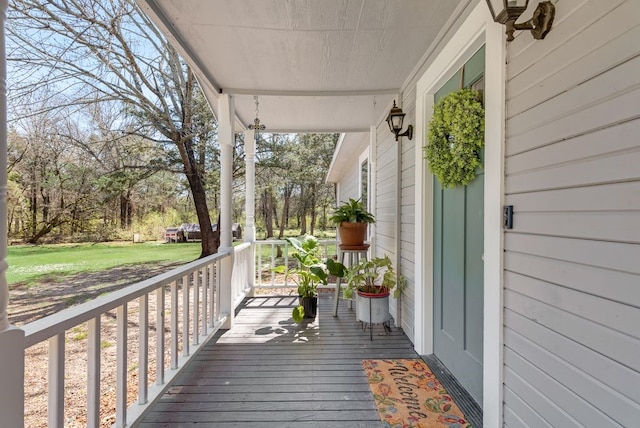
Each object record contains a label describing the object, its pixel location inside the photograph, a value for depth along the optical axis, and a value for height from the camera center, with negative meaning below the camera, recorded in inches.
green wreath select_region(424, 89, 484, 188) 71.7 +20.4
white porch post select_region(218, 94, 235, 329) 129.3 +6.5
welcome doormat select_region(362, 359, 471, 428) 71.9 -49.4
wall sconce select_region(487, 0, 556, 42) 48.3 +33.2
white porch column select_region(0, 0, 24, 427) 35.0 -14.7
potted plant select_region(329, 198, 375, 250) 141.9 -4.2
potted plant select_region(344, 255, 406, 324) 119.0 -31.5
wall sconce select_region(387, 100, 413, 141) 114.3 +36.9
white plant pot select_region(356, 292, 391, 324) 118.8 -37.4
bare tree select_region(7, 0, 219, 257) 193.2 +112.8
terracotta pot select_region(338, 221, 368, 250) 141.5 -9.1
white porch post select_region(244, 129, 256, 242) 179.3 +19.7
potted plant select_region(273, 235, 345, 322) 138.8 -27.4
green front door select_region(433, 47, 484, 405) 76.1 -16.2
